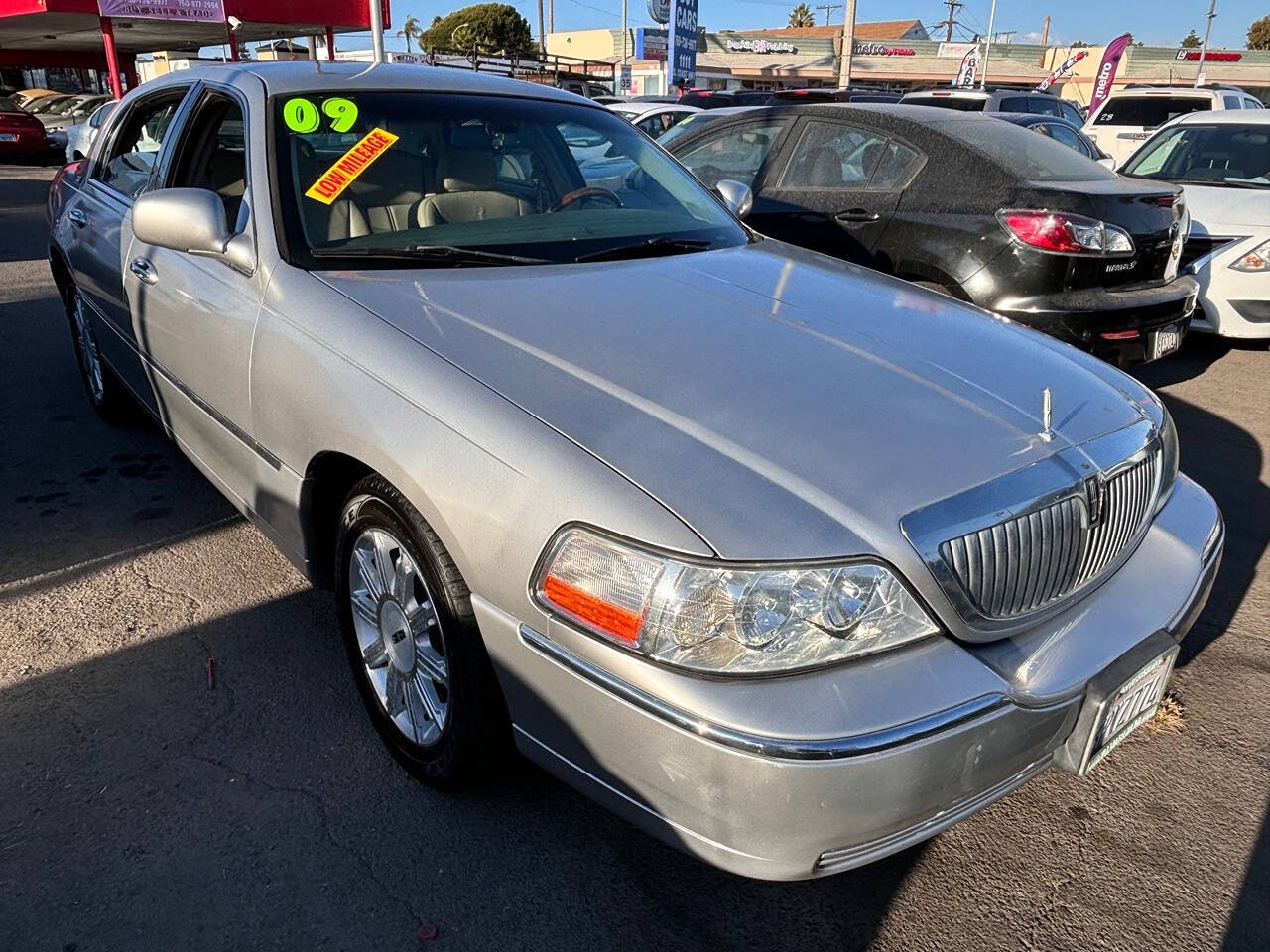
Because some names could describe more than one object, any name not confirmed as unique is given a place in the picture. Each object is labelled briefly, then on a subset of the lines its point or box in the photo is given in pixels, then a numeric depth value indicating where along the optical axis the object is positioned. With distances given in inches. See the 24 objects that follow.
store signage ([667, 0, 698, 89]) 1038.4
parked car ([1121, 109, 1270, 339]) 244.7
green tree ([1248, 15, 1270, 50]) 2962.6
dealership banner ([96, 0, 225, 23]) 700.4
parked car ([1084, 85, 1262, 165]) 485.4
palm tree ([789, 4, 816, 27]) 3631.9
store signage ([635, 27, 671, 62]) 1608.0
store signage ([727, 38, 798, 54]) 2090.3
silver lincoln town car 65.8
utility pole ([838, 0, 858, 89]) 1517.0
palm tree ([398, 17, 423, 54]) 3221.7
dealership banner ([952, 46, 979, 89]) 1222.9
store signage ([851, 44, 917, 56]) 2128.4
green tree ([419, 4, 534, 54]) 2436.0
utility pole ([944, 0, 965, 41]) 2920.0
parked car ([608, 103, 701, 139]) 457.7
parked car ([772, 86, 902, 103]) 696.4
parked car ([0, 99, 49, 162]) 767.1
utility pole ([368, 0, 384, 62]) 613.3
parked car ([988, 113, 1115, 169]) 356.8
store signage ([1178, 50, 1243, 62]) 1979.6
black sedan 184.9
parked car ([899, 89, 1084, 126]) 517.7
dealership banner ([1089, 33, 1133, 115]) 740.6
